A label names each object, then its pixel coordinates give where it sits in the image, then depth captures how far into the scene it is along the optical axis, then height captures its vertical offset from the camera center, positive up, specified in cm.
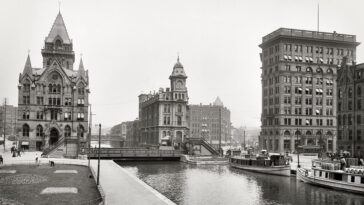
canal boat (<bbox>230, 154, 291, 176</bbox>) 7340 -694
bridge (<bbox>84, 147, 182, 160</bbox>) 9800 -660
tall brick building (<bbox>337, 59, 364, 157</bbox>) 9450 +529
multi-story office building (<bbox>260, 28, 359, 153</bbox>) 12456 +1369
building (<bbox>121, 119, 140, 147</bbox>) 18400 -339
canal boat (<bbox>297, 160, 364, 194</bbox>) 5312 -672
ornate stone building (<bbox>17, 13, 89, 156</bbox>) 11106 +619
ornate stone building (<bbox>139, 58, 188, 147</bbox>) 13688 +651
